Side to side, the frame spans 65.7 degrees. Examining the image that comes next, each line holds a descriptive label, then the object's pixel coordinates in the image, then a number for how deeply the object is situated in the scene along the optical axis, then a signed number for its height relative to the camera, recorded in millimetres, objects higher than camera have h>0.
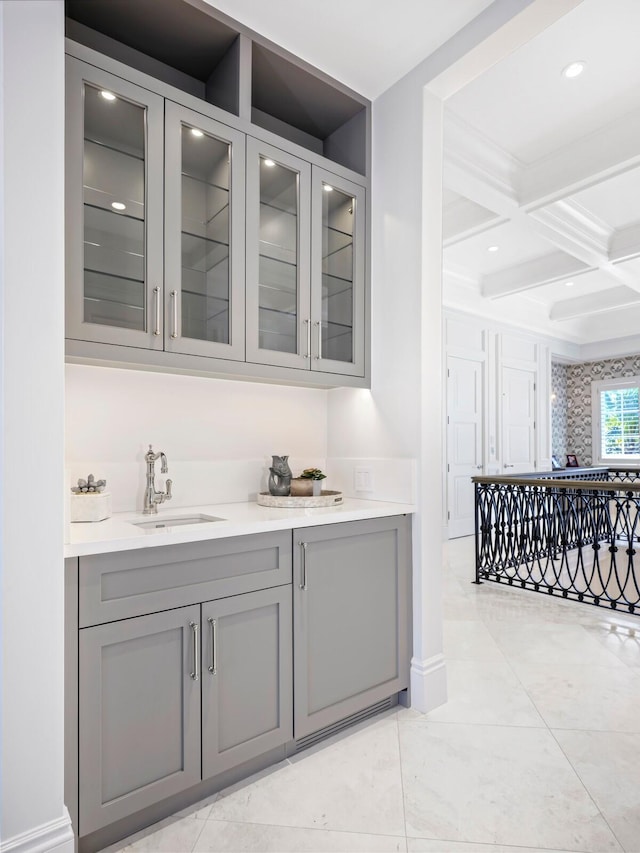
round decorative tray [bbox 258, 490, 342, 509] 2100 -290
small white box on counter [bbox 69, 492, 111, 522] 1666 -252
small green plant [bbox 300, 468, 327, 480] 2244 -186
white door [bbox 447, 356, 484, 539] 5734 -54
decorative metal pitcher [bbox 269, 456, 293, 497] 2230 -213
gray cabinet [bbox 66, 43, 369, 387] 1607 +735
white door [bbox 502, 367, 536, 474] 6512 +176
